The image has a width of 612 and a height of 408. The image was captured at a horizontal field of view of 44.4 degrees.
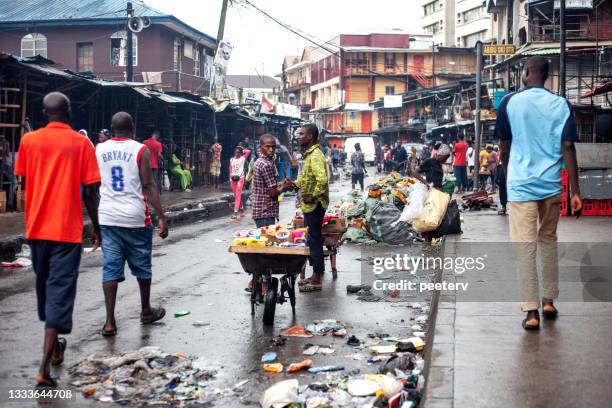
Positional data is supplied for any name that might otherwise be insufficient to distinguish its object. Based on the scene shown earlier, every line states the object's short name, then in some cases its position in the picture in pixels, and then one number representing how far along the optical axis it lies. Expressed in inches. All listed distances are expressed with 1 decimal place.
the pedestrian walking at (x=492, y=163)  1082.1
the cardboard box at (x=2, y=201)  673.6
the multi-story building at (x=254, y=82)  5866.1
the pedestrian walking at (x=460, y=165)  1028.5
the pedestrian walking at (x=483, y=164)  1112.8
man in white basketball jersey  271.6
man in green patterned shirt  352.8
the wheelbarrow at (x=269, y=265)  289.0
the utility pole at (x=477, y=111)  887.1
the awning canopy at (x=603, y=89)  868.1
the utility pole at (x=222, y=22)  1125.7
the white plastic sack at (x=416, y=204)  486.0
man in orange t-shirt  212.1
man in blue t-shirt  237.8
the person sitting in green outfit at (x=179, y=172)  1085.1
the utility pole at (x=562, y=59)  799.7
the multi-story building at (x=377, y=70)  3196.4
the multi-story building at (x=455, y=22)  3122.5
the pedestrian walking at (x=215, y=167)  1192.8
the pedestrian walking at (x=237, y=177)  776.3
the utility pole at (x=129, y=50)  1024.1
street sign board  877.8
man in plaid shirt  356.8
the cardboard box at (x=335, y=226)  396.8
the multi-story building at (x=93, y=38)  1419.8
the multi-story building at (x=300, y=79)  3993.6
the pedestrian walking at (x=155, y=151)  894.4
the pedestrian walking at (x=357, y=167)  1104.8
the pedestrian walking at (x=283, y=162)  1196.2
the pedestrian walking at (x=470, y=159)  1239.7
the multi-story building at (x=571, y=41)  1508.4
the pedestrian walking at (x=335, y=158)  2057.7
